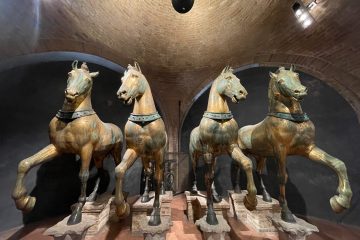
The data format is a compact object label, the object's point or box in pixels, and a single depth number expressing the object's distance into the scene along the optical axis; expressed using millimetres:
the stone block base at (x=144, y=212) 2738
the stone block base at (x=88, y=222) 2057
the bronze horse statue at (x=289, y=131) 2123
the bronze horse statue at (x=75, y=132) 2260
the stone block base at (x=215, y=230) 2273
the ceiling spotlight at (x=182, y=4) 2881
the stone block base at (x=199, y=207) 2879
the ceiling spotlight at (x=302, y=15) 3117
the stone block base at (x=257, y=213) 2793
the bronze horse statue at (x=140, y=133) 2172
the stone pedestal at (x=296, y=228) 2045
